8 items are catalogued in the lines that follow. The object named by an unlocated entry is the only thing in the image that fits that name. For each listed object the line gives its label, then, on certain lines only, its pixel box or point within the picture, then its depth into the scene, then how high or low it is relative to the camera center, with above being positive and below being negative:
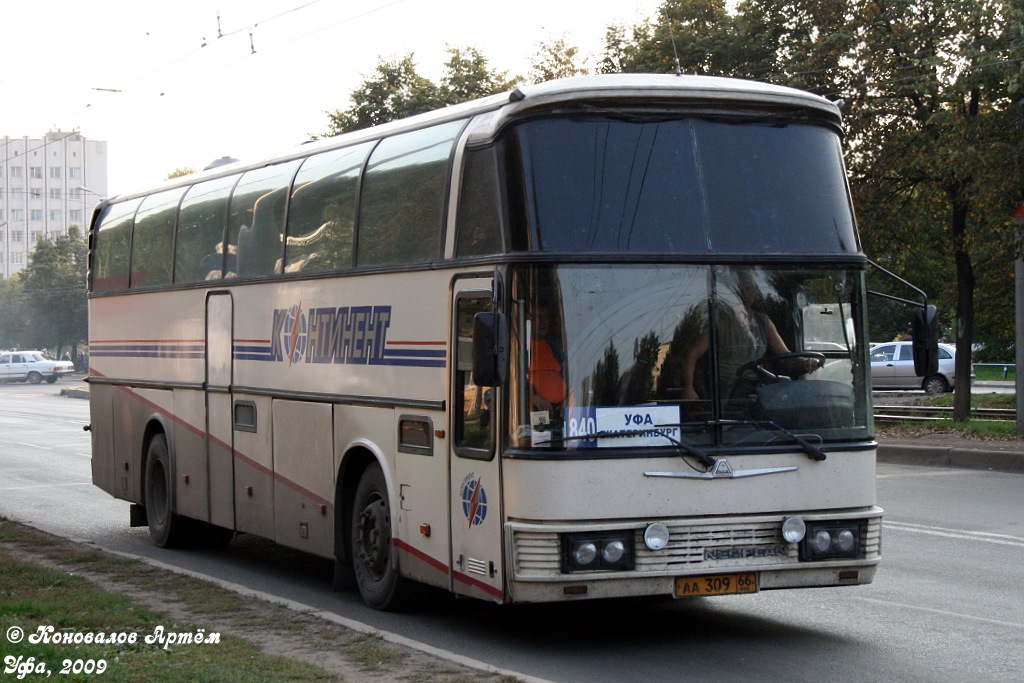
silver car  41.59 -1.26
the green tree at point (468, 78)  42.06 +7.43
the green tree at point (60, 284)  87.25 +2.82
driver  8.03 -0.10
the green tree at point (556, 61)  36.59 +6.87
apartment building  155.50 +15.04
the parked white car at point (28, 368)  76.69 -2.05
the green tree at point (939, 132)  21.06 +3.11
